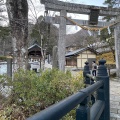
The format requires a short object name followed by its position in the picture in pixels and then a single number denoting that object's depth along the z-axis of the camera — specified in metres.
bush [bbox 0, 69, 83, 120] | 3.10
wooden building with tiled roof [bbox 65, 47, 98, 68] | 25.48
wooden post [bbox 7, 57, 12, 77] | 5.54
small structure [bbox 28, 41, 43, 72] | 15.09
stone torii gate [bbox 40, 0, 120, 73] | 7.55
